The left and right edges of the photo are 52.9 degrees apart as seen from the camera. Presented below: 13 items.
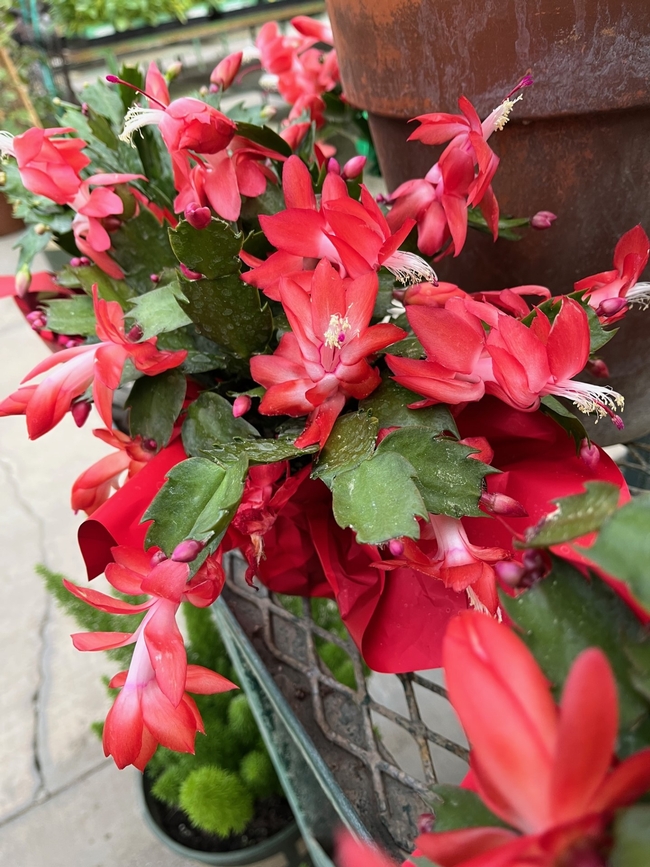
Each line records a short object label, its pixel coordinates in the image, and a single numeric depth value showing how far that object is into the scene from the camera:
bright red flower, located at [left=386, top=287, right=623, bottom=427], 0.29
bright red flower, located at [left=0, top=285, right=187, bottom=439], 0.36
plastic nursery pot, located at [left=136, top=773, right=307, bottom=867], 0.81
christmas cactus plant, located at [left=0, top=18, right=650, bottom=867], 0.30
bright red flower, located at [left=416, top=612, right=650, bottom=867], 0.15
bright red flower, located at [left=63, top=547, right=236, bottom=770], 0.31
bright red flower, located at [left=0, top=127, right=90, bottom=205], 0.41
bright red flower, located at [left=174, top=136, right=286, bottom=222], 0.38
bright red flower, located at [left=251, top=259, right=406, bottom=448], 0.32
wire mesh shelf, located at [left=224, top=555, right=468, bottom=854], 0.42
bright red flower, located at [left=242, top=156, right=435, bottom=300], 0.32
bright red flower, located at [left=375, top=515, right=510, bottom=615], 0.31
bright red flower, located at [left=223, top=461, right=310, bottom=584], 0.34
